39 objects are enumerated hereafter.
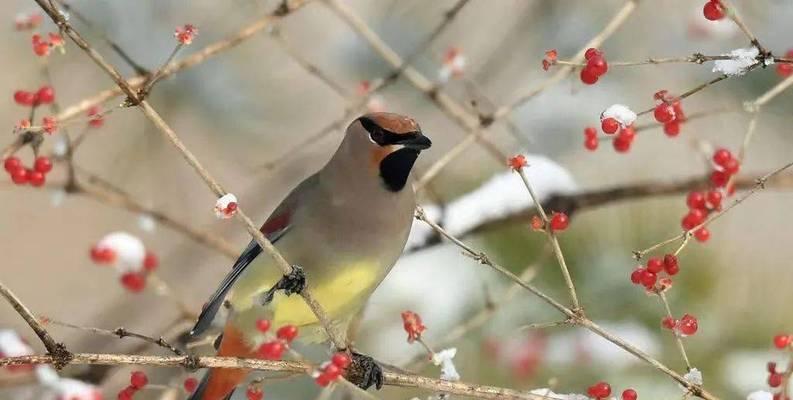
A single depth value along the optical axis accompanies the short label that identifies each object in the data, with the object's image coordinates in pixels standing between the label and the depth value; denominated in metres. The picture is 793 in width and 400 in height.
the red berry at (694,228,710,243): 4.64
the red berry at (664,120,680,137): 4.81
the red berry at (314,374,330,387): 4.07
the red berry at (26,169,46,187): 5.23
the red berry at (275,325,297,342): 4.43
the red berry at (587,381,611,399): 4.09
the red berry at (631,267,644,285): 4.16
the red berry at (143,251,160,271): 6.25
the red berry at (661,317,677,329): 4.07
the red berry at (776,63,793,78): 4.43
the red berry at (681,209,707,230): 4.77
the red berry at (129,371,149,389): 4.41
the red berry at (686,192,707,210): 4.93
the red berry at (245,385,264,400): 4.44
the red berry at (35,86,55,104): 5.19
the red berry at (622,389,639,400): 4.12
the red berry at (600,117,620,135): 4.16
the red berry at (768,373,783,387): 4.16
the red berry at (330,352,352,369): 4.11
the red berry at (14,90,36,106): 5.29
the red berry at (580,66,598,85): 4.19
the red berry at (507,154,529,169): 3.98
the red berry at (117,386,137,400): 4.40
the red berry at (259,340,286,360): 4.33
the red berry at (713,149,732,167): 4.90
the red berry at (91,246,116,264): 6.25
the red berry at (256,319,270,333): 4.39
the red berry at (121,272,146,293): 6.31
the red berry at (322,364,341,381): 4.07
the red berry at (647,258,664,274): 4.19
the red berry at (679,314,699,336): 4.09
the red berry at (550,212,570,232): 4.47
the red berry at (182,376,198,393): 5.16
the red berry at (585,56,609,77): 4.13
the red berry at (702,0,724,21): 3.97
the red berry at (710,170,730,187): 4.93
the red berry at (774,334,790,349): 4.32
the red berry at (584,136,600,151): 5.08
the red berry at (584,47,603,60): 4.20
